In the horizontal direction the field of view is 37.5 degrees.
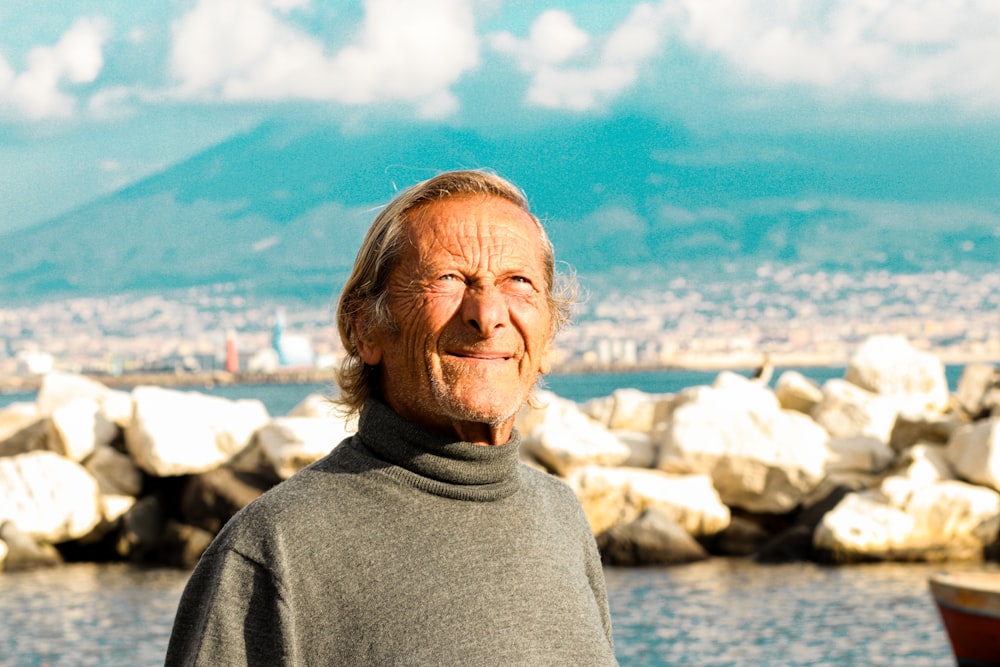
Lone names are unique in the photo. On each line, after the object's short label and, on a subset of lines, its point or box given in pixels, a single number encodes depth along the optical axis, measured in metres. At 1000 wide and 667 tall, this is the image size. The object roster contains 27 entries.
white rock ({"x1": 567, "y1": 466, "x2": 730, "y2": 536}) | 16.92
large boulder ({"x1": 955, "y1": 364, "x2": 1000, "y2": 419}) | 22.59
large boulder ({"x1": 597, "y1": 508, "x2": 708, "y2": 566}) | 16.78
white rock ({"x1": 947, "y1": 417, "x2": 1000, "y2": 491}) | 16.80
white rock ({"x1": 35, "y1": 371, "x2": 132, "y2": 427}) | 23.77
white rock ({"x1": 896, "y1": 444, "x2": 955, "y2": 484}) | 17.00
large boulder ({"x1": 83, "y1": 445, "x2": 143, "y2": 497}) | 18.84
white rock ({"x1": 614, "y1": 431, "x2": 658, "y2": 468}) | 18.36
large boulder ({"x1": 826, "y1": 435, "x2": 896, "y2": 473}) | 18.75
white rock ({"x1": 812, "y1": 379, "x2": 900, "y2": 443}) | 20.47
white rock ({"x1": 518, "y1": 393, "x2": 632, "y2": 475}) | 17.67
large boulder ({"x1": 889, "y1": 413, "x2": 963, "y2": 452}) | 19.36
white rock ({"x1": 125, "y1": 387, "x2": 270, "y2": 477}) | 18.30
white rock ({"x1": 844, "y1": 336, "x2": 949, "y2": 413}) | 23.50
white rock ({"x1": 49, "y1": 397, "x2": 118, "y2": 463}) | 19.38
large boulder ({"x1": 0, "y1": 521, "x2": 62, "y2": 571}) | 17.86
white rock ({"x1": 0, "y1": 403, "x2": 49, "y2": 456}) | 19.83
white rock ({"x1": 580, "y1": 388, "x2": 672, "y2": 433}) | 23.47
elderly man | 1.74
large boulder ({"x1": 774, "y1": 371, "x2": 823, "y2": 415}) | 22.09
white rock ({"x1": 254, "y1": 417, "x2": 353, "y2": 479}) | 17.55
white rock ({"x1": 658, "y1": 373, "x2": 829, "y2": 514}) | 17.66
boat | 11.30
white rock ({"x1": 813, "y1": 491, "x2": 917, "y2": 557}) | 16.50
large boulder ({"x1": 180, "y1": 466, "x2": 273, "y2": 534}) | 17.41
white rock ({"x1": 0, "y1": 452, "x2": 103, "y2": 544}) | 17.86
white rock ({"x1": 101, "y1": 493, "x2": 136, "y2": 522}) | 18.70
